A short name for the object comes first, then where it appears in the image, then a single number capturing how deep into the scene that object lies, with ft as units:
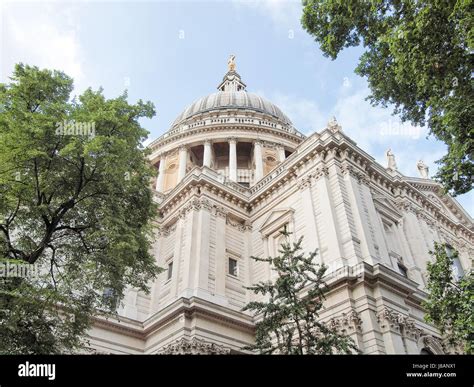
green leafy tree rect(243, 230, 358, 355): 37.11
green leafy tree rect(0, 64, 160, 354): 36.19
